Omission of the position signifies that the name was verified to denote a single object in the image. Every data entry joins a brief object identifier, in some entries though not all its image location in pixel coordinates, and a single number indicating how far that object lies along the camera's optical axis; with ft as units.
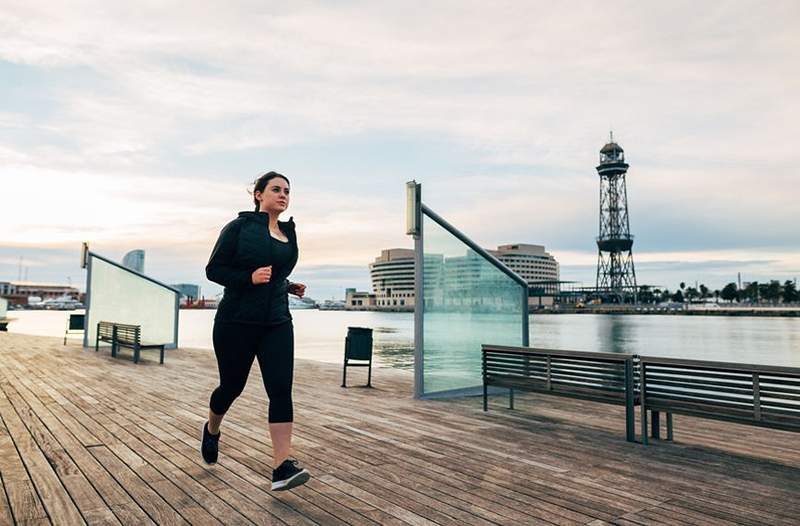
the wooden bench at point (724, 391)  12.48
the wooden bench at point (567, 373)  15.55
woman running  10.39
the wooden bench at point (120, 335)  36.12
